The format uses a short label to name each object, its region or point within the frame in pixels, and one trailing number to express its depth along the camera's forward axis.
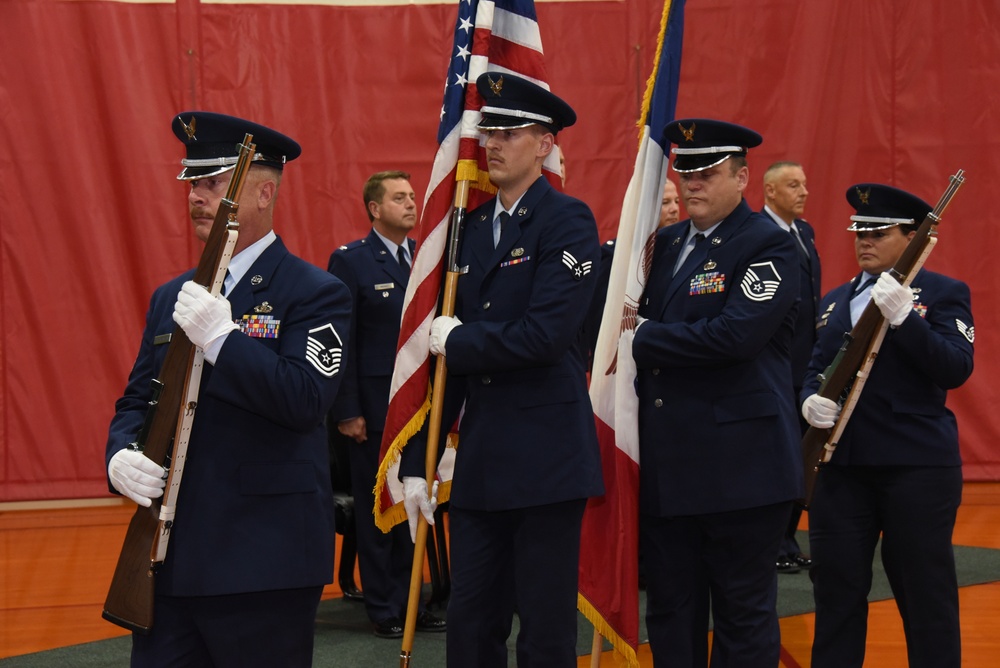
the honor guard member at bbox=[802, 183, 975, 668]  3.23
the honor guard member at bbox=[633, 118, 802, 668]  2.97
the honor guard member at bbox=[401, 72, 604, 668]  2.67
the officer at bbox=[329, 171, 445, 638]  4.34
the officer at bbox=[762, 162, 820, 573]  5.13
